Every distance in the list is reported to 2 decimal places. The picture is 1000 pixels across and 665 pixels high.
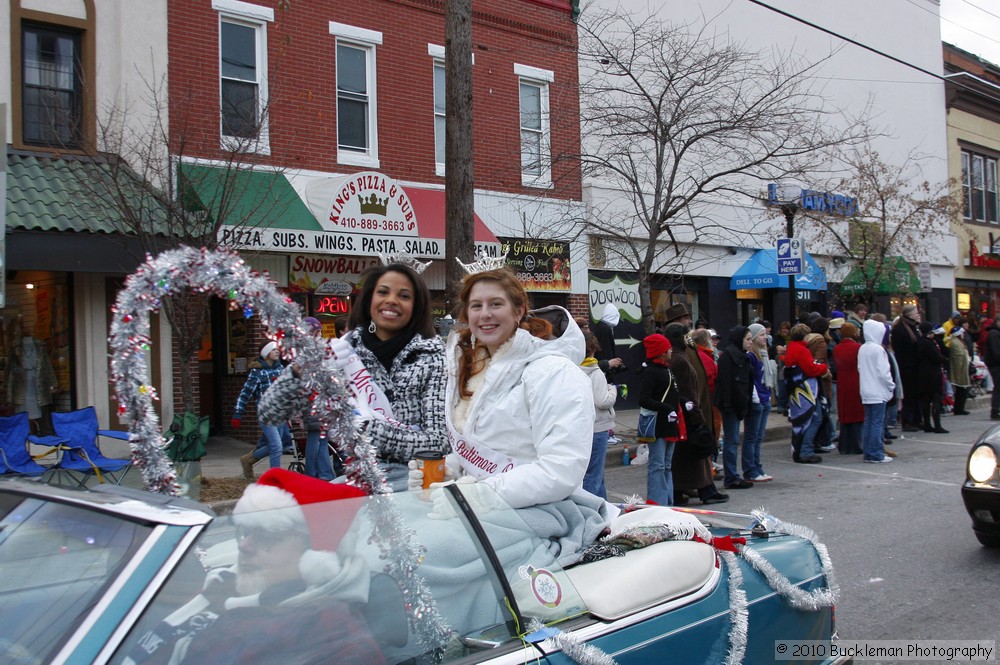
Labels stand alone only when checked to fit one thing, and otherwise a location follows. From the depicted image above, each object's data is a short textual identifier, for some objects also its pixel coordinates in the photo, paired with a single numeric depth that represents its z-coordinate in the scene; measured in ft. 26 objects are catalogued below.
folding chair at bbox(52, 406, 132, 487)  28.14
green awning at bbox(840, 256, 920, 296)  59.62
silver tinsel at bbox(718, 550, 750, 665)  9.23
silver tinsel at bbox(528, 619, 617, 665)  7.86
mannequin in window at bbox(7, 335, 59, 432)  35.63
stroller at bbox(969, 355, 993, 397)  61.72
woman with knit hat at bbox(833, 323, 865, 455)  37.78
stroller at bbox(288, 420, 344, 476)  33.11
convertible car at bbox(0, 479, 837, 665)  6.41
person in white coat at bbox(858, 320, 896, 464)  36.29
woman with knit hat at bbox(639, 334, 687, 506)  25.75
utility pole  30.22
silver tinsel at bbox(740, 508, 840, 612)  10.25
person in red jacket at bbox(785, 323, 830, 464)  35.45
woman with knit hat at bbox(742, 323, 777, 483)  31.99
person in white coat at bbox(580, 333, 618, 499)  24.79
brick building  37.93
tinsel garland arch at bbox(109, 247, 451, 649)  9.41
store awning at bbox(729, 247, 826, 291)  61.36
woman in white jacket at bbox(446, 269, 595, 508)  10.10
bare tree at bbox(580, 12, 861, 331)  41.73
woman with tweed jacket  11.55
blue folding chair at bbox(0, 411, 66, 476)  27.53
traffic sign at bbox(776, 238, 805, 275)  44.68
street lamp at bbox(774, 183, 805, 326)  45.68
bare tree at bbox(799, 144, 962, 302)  59.62
